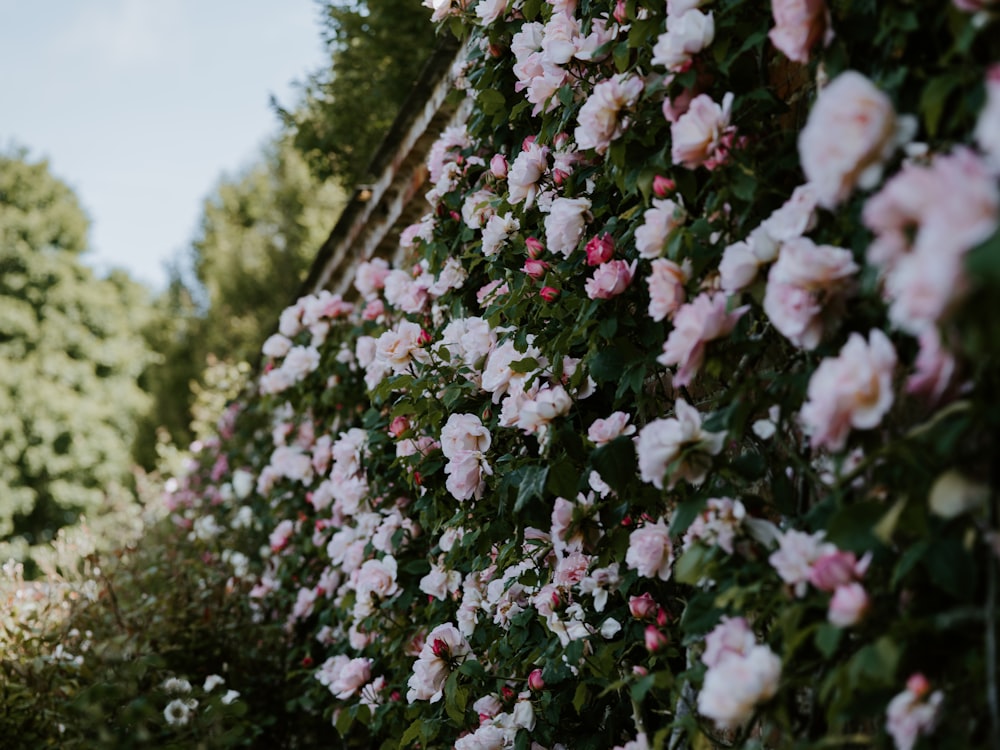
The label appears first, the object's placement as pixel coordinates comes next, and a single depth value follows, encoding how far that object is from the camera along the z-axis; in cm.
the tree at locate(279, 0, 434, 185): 516
